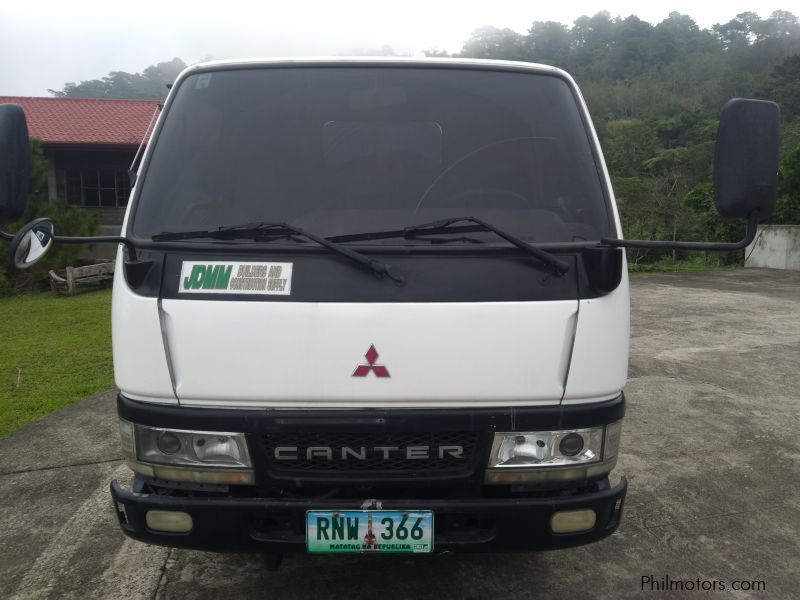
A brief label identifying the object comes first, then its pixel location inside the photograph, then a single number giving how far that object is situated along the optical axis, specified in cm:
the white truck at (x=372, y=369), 226
